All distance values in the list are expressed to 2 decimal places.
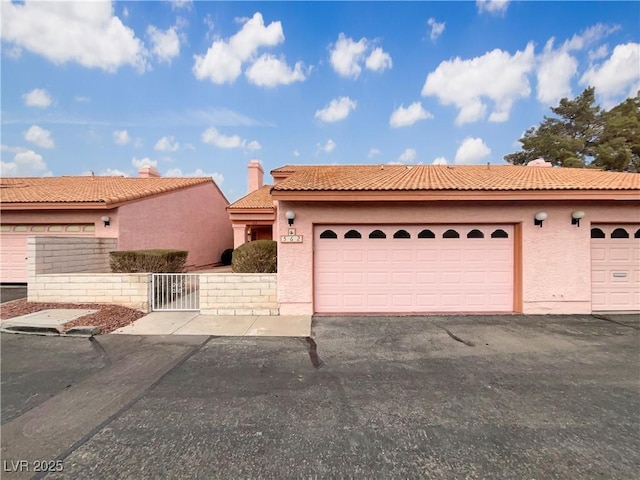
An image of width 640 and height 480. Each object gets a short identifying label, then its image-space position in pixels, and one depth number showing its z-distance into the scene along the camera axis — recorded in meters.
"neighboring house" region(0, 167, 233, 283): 10.23
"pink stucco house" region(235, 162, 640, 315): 6.79
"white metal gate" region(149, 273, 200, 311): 7.12
